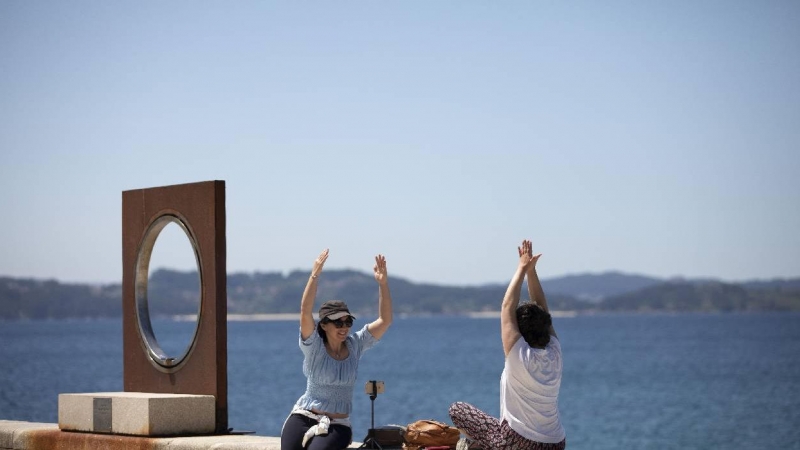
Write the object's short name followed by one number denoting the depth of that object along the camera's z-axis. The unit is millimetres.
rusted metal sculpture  10938
